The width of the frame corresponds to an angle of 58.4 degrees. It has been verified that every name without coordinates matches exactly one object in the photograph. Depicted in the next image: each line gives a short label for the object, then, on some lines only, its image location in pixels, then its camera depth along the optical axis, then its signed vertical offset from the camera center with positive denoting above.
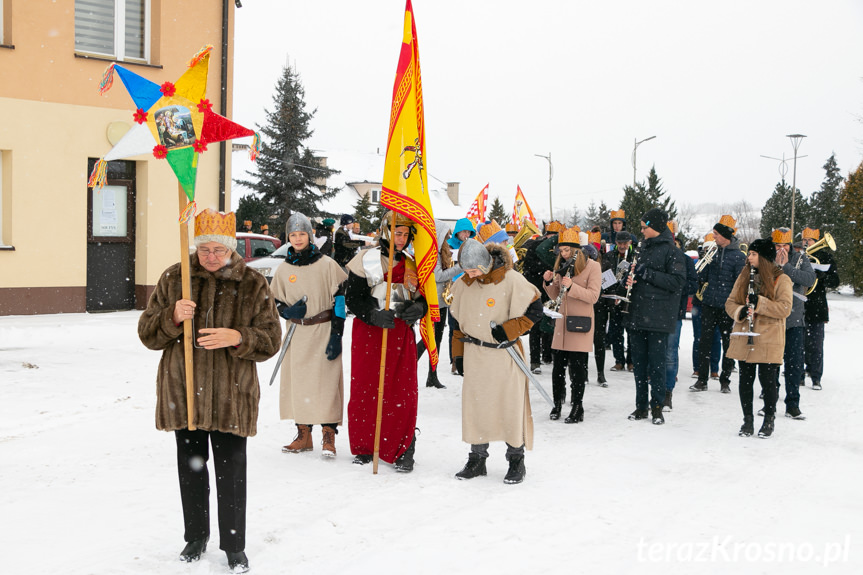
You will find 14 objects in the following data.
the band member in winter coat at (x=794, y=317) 8.51 -0.75
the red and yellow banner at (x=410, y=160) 6.11 +0.67
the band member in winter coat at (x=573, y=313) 8.08 -0.71
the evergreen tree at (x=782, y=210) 43.47 +2.42
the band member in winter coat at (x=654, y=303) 8.02 -0.57
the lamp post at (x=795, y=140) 37.09 +5.46
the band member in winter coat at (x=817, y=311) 10.14 -0.76
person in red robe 6.25 -0.92
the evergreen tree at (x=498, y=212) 52.51 +2.34
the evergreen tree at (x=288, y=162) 43.31 +4.41
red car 18.11 -0.15
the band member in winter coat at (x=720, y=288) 9.59 -0.47
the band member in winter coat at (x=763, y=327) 7.50 -0.74
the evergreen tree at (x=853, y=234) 32.38 +0.84
